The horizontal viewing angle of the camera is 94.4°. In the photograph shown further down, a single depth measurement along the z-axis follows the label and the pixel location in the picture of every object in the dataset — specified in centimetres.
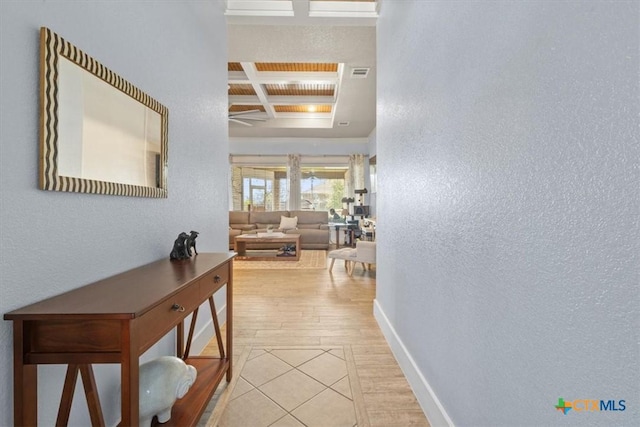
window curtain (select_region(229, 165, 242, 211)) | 801
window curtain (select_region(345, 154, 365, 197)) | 788
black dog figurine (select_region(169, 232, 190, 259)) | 171
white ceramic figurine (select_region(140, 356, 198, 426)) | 126
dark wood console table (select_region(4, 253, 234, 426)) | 87
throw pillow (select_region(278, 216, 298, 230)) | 732
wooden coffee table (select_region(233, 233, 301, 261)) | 576
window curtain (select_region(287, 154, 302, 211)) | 791
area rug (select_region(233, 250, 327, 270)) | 506
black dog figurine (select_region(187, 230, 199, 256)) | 176
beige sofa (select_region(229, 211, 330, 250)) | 711
